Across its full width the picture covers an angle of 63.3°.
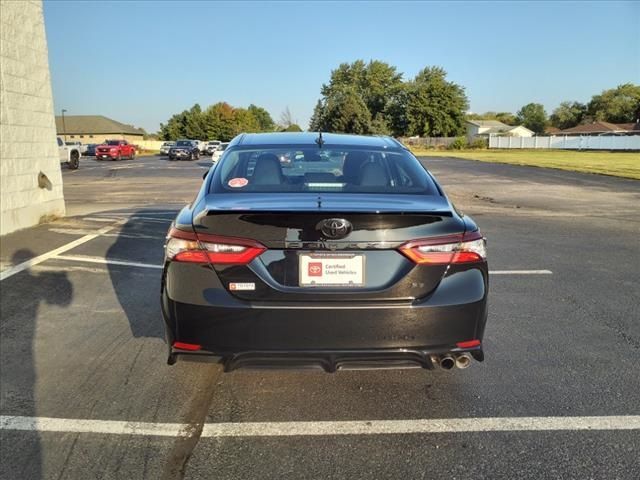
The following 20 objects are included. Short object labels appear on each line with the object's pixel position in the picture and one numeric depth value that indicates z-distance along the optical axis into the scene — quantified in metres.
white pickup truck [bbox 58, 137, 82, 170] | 28.02
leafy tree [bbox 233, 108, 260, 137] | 106.19
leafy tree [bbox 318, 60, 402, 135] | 101.69
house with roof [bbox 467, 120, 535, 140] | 102.25
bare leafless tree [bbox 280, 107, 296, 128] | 86.01
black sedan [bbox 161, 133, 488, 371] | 2.67
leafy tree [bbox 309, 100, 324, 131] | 94.29
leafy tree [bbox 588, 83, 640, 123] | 98.75
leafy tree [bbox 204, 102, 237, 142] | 102.12
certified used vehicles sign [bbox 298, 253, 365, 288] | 2.67
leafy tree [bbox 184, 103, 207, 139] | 102.44
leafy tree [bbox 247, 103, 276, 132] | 153.60
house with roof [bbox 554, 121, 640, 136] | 81.75
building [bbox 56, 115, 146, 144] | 98.31
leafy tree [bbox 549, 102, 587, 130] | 113.56
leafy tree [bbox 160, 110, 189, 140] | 106.56
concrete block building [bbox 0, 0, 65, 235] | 8.05
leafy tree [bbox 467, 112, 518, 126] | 144.00
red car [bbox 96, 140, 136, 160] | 41.41
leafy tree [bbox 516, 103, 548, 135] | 121.78
